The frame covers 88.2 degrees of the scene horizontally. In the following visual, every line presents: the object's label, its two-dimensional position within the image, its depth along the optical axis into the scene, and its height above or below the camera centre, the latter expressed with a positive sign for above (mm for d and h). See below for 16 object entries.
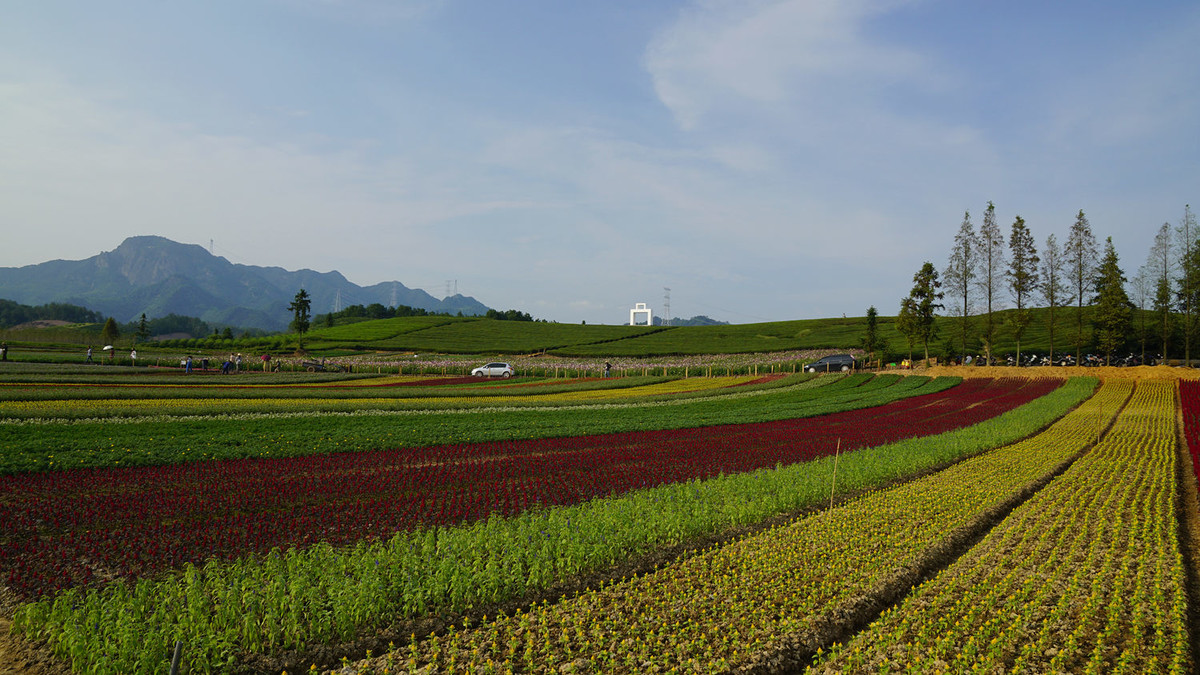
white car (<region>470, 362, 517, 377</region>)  59938 -3075
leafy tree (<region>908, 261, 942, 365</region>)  64375 +3950
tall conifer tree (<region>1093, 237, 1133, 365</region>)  59781 +3749
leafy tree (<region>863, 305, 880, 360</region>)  70188 +755
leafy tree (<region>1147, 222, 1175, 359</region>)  59906 +5698
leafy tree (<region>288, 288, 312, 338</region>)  94562 +4291
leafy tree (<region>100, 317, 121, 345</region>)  102875 +680
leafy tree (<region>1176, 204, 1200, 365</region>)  58594 +6074
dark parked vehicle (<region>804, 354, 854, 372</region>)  62812 -2339
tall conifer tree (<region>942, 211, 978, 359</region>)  63219 +7513
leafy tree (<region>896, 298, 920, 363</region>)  64875 +2512
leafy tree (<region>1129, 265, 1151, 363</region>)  64625 +5103
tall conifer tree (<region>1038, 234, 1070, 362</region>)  62188 +6544
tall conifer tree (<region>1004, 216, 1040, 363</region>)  61562 +8058
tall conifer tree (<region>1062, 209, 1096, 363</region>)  61709 +8634
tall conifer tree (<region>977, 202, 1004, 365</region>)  61969 +8460
